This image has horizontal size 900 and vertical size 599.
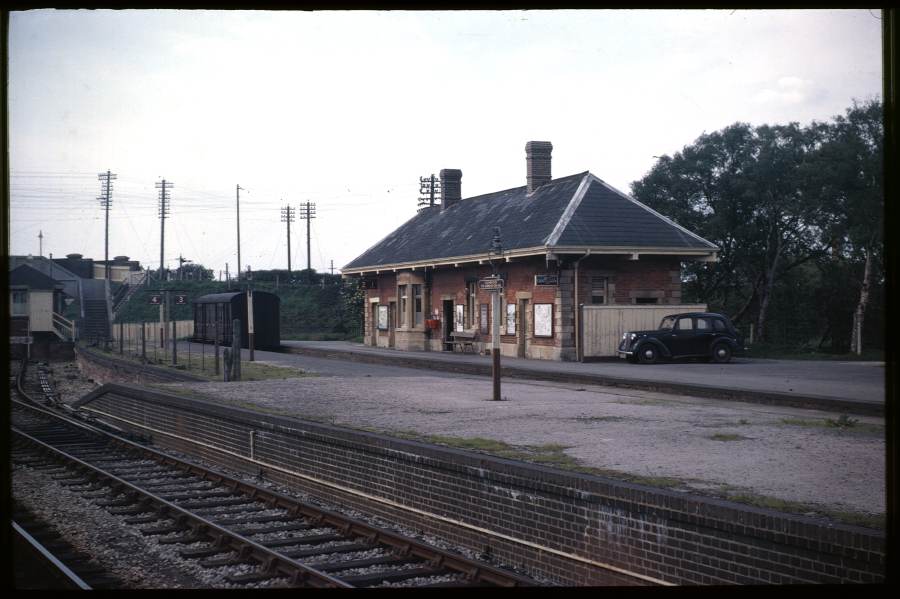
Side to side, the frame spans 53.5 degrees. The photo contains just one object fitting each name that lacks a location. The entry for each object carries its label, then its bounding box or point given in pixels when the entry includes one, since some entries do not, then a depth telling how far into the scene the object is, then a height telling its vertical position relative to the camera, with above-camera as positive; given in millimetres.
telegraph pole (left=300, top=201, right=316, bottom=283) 80538 +8677
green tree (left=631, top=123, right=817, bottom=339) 34906 +4189
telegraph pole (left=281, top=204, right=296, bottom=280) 79594 +8394
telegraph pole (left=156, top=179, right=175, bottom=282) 66125 +7835
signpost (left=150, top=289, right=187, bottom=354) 27656 +337
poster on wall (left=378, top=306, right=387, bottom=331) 38125 -427
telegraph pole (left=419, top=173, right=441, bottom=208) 54531 +7587
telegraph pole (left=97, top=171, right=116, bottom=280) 66750 +8968
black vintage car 24625 -956
